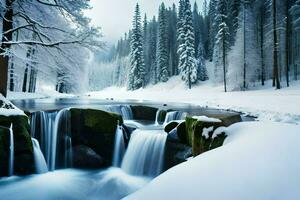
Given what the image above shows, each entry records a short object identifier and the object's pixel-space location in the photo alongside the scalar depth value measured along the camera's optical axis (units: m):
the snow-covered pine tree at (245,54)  34.31
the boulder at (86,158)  12.05
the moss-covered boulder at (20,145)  9.37
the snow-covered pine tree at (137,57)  55.59
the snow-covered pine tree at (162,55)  56.28
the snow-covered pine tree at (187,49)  45.53
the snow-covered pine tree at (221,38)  36.27
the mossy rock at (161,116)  17.49
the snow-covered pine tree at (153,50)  61.09
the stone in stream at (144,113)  18.69
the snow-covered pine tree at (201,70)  50.25
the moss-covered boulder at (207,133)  7.47
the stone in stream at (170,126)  11.98
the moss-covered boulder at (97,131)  12.72
